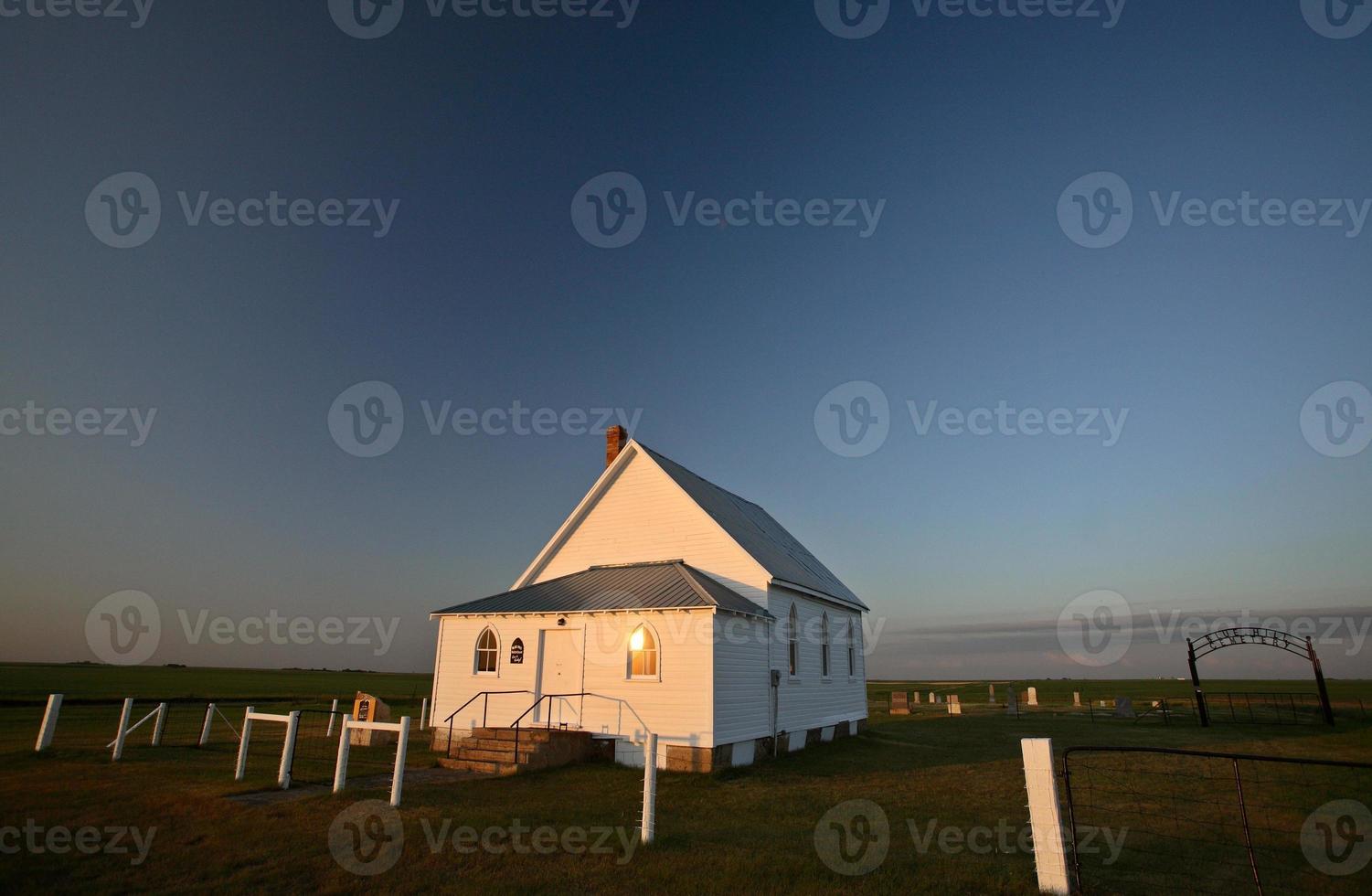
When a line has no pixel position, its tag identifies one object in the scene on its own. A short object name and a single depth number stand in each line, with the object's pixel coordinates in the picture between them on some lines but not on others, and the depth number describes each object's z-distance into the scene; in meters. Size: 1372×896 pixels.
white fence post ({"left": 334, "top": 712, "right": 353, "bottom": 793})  12.54
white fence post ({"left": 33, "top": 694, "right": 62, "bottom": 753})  16.97
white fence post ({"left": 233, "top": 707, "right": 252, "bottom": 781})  13.80
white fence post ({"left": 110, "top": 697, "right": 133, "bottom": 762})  16.39
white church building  18.06
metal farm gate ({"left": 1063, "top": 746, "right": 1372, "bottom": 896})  8.82
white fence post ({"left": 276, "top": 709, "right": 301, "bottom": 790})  13.04
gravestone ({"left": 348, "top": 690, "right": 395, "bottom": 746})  22.77
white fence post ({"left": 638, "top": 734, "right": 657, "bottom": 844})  10.08
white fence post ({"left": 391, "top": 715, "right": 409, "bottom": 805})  11.73
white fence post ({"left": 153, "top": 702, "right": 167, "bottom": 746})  19.33
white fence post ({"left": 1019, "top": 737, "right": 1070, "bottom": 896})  7.80
